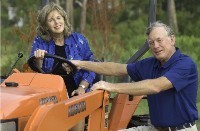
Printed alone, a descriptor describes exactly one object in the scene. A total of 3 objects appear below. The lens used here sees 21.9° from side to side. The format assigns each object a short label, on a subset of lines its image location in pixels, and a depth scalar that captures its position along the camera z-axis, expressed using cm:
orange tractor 366
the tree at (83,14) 2358
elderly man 411
